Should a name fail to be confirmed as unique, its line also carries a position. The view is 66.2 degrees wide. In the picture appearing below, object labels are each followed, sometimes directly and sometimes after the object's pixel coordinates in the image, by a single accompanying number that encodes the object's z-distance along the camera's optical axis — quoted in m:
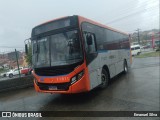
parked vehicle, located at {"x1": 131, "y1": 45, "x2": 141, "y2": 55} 28.26
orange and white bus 4.37
